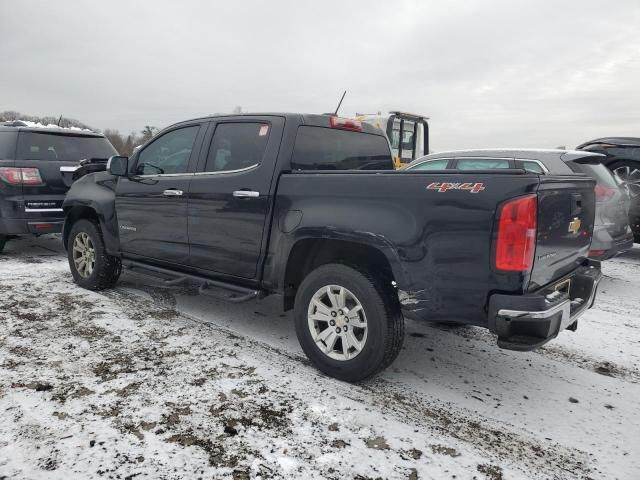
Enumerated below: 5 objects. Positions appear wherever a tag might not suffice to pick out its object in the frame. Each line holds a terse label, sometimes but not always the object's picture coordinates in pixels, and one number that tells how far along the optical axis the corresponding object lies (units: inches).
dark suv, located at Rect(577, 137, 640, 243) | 312.3
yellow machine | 527.9
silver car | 215.0
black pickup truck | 100.5
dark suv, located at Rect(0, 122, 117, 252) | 254.8
